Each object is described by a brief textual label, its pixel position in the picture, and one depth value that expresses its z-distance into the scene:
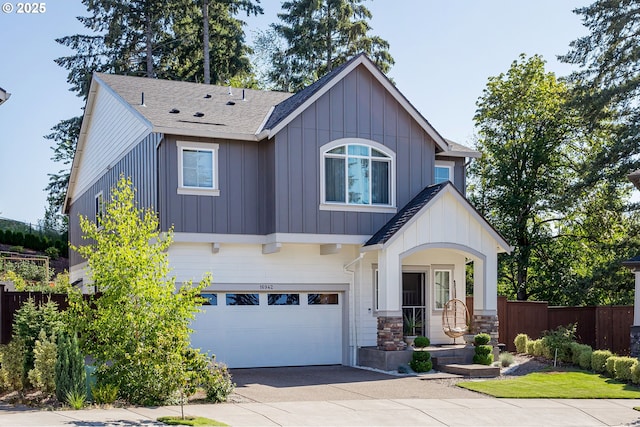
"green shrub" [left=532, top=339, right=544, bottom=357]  22.03
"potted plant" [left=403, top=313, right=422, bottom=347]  22.45
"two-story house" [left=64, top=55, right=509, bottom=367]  19.95
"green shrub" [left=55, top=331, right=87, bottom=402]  13.46
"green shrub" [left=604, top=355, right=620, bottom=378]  19.12
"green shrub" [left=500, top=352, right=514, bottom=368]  20.64
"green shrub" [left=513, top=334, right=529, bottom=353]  23.06
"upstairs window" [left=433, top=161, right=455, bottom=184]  23.56
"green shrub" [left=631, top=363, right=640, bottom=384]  17.80
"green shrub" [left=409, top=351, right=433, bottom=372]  19.33
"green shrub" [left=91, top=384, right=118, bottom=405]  13.41
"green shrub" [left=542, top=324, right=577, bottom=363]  21.42
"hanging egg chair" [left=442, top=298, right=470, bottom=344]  21.75
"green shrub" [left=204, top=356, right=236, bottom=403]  14.48
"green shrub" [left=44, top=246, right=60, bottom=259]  40.99
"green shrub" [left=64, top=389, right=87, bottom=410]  13.02
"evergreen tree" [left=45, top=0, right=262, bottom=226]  38.06
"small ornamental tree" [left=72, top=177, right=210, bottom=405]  13.52
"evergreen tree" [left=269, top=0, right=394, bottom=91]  40.00
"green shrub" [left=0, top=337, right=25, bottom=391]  14.79
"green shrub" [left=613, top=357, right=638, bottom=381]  18.28
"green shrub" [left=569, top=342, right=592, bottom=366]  20.85
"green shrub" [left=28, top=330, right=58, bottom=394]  14.05
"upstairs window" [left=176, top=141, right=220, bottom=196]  19.75
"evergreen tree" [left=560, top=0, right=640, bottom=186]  25.92
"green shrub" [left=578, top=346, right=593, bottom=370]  20.39
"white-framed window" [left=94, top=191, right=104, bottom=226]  25.05
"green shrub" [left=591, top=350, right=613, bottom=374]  19.81
